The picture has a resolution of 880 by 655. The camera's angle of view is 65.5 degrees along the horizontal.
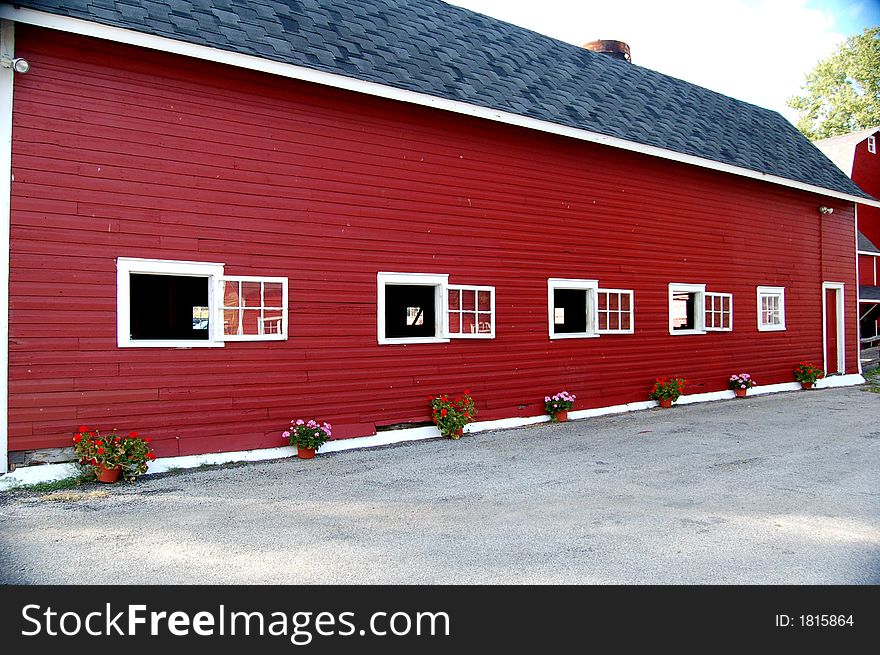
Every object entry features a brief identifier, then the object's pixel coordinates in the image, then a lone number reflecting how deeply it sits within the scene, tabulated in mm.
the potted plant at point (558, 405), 10008
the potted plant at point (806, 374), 14102
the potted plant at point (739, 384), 12758
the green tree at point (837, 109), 22597
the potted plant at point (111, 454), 6336
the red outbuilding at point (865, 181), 22547
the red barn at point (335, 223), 6473
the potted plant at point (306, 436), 7578
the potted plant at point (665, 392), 11445
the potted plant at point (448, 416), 8742
